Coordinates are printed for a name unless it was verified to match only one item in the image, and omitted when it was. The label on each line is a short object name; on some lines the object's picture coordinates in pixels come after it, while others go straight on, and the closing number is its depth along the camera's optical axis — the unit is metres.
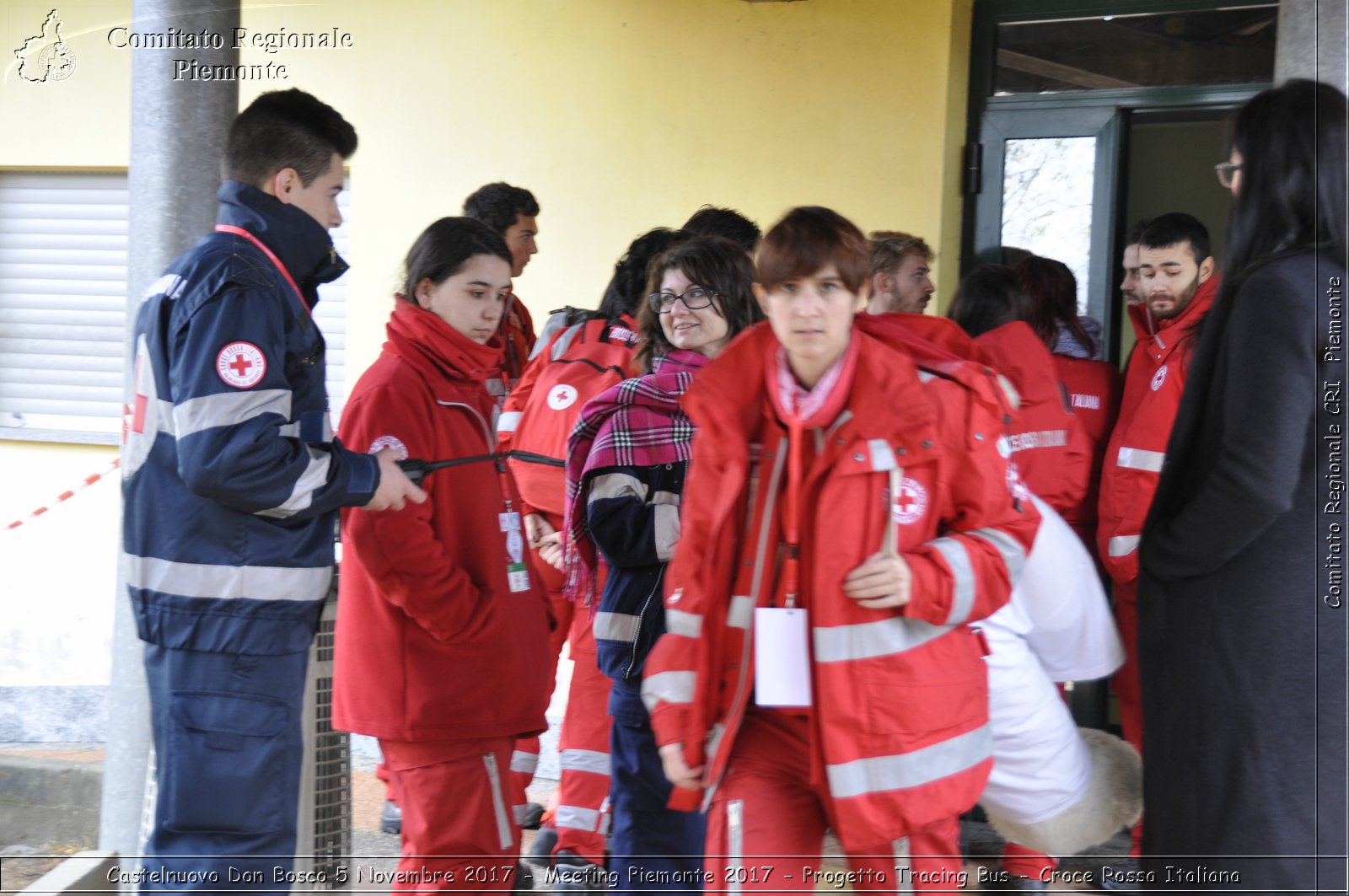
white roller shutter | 7.08
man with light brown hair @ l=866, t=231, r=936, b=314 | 5.19
